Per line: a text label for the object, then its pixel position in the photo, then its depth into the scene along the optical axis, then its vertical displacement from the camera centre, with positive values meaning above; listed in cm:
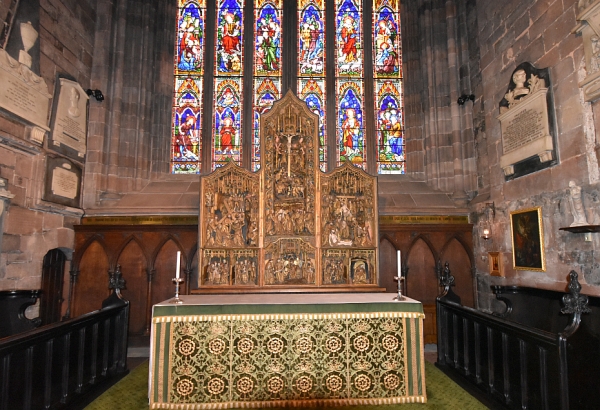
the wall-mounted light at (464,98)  891 +332
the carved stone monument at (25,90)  627 +265
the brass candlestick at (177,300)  483 -70
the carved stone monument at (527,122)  633 +212
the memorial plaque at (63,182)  749 +125
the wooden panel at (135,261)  841 -35
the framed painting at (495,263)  775 -38
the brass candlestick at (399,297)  498 -67
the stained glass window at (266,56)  1007 +489
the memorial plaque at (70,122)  774 +253
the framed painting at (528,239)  654 +9
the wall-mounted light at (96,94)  879 +338
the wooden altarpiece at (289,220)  721 +46
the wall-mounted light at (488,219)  802 +52
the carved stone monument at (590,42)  525 +277
